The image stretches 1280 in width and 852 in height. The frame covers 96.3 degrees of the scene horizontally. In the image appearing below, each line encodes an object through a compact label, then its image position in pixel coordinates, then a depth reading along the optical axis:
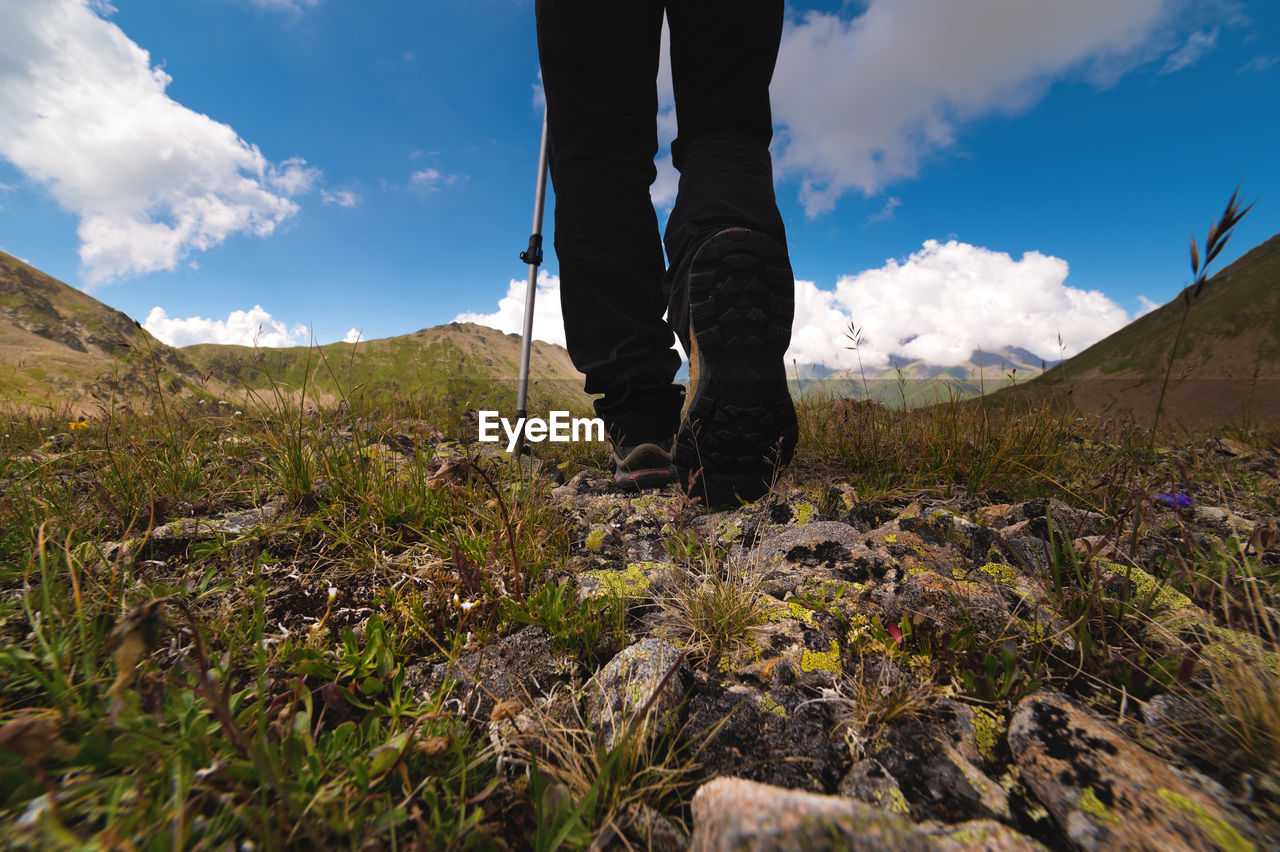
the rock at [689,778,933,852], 0.19
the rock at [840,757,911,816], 0.26
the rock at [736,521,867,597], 0.44
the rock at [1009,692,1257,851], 0.21
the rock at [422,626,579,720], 0.34
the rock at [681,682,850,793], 0.29
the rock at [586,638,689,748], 0.30
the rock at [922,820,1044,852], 0.21
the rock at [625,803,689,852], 0.24
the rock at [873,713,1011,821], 0.26
